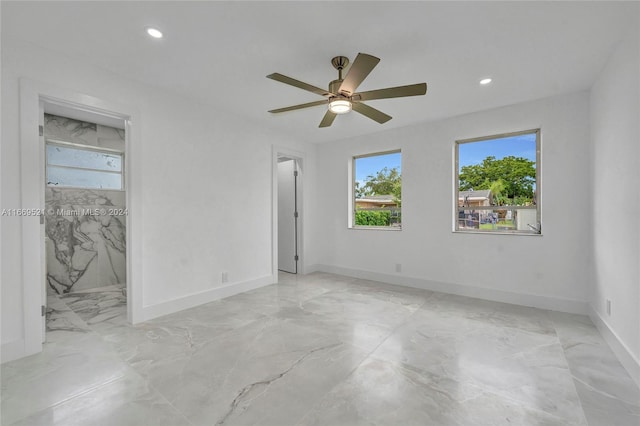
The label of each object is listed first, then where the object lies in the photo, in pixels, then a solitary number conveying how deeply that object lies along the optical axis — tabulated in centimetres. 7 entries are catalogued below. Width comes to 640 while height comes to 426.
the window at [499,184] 376
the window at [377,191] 499
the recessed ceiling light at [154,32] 221
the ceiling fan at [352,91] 208
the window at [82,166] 418
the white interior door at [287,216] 570
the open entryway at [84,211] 409
